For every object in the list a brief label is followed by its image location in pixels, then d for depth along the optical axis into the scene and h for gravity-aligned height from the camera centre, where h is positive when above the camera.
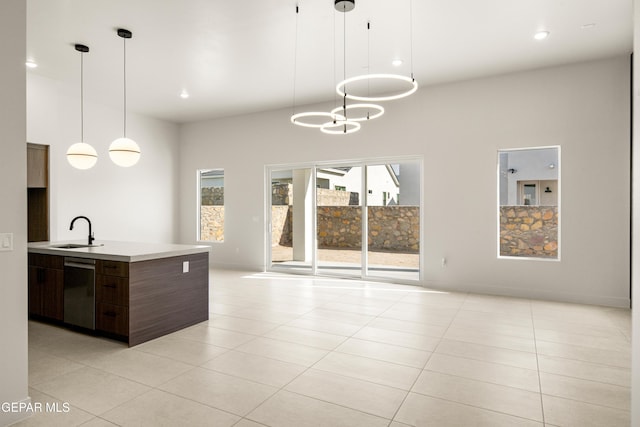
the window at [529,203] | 5.53 +0.14
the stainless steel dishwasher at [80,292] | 3.77 -0.82
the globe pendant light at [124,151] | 4.32 +0.70
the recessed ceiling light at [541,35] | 4.34 +2.06
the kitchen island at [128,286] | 3.54 -0.77
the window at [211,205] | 8.57 +0.15
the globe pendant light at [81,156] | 4.46 +0.66
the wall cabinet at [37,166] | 5.62 +0.69
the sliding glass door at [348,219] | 6.61 -0.13
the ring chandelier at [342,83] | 3.46 +1.63
